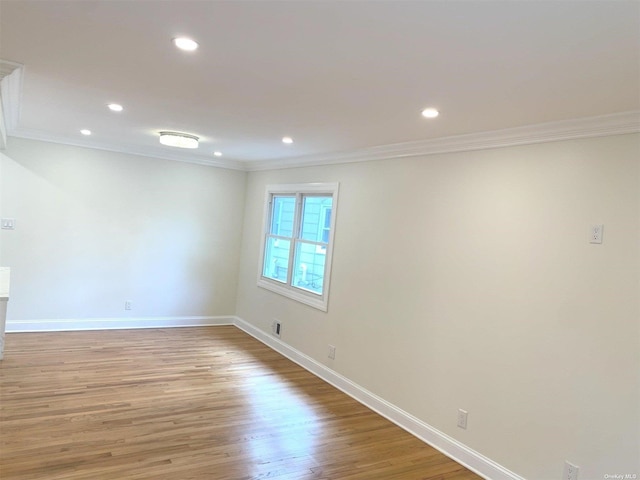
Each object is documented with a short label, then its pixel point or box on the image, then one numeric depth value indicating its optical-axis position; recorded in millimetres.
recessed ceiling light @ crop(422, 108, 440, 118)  2642
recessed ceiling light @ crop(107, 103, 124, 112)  3280
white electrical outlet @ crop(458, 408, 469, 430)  3135
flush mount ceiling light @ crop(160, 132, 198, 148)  4301
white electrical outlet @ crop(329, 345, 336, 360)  4492
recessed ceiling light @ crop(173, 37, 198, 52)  1907
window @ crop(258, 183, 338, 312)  4836
